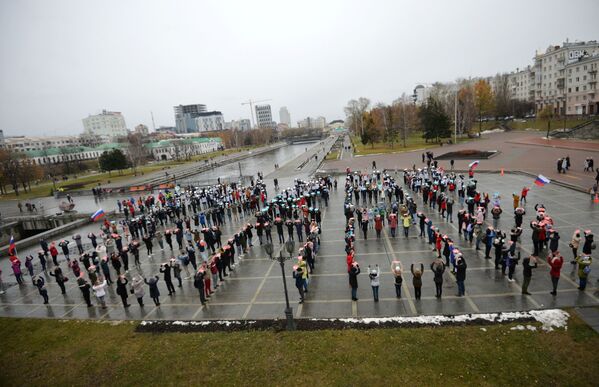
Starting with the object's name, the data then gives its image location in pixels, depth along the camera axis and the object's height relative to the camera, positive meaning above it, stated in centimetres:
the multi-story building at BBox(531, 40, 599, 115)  6706 +750
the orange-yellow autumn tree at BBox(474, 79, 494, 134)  7544 +399
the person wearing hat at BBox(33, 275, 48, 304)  1349 -508
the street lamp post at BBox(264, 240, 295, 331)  968 -548
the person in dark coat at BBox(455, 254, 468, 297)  1044 -511
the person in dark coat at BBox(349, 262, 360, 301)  1096 -519
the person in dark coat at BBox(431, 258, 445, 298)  1042 -512
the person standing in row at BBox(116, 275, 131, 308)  1224 -500
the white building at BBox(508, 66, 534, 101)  9509 +800
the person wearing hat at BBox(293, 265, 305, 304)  1125 -504
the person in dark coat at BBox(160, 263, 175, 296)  1276 -503
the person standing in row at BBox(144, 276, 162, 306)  1191 -524
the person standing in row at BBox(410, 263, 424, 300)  1052 -536
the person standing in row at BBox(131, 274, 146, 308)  1215 -512
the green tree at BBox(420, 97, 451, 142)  5841 -66
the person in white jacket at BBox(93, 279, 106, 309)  1267 -516
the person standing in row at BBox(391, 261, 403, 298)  1063 -538
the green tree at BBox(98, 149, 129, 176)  6203 -65
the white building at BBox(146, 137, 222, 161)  11562 +81
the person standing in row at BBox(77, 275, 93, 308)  1270 -508
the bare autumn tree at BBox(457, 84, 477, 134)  6800 +119
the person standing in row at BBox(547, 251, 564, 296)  1000 -510
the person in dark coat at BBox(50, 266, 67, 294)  1394 -495
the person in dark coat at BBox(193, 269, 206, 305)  1185 -500
